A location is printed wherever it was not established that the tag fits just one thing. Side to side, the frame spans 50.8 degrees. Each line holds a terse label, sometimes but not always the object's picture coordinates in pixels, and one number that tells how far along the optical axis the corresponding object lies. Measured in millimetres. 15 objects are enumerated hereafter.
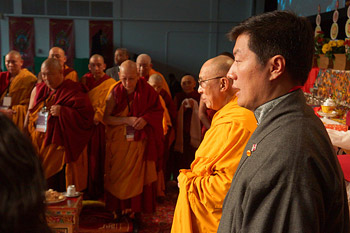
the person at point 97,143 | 5000
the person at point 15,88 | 4762
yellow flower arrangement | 4945
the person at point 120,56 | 6203
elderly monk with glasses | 1833
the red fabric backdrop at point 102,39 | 9844
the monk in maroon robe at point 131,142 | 4002
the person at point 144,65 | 5625
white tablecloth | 2311
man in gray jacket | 986
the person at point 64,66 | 5234
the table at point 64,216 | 3091
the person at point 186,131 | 5332
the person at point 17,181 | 642
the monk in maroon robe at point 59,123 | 4078
